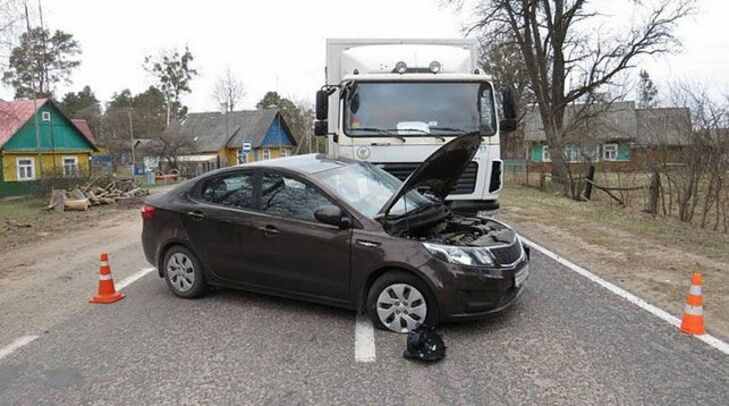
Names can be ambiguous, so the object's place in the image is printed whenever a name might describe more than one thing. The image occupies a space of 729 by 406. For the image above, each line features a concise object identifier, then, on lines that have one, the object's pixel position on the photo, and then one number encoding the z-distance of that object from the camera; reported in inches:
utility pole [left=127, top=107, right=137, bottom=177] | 1741.9
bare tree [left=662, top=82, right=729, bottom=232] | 448.5
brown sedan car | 181.8
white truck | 296.7
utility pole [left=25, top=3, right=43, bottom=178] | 1208.4
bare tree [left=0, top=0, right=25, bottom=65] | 636.7
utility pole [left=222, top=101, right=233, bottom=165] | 2145.7
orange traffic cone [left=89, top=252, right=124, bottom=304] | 235.6
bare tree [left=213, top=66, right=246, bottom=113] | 2347.3
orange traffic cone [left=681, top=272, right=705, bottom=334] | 180.7
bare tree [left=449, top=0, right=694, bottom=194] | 928.9
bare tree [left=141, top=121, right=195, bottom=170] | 1738.4
